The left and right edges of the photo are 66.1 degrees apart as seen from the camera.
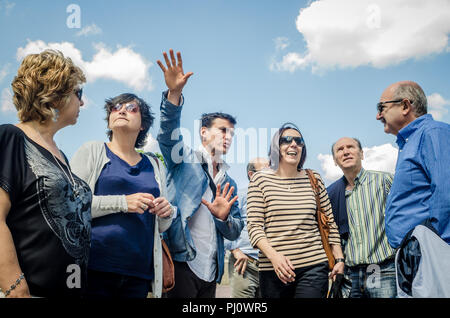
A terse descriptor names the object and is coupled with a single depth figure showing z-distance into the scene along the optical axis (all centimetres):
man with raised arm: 292
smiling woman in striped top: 284
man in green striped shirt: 318
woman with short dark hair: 221
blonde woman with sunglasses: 154
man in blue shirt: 219
